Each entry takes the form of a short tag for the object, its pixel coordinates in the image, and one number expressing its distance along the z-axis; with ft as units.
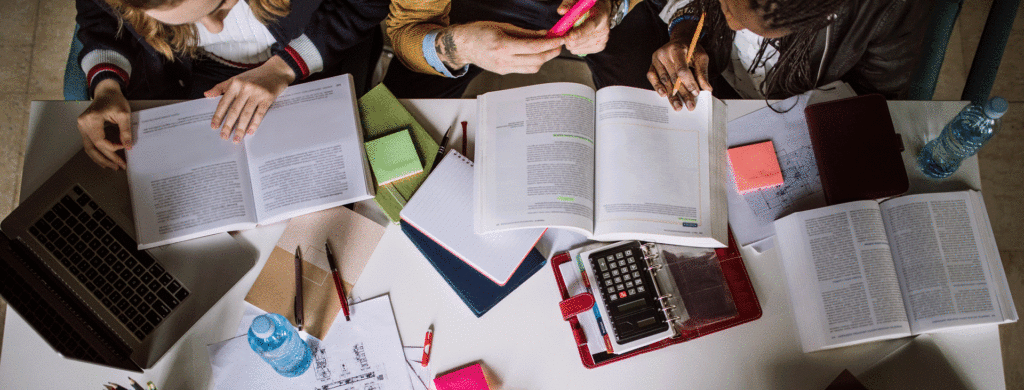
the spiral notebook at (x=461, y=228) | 3.32
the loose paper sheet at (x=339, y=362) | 3.22
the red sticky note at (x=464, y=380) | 3.23
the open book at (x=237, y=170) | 3.30
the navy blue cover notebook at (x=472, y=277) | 3.35
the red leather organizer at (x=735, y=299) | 3.26
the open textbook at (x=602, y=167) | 3.25
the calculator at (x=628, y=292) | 3.22
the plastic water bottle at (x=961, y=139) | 3.32
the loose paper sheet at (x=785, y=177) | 3.47
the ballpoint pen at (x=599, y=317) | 3.26
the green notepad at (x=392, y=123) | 3.53
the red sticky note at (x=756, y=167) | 3.48
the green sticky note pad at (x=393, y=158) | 3.46
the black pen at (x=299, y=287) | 3.25
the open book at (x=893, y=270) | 3.13
